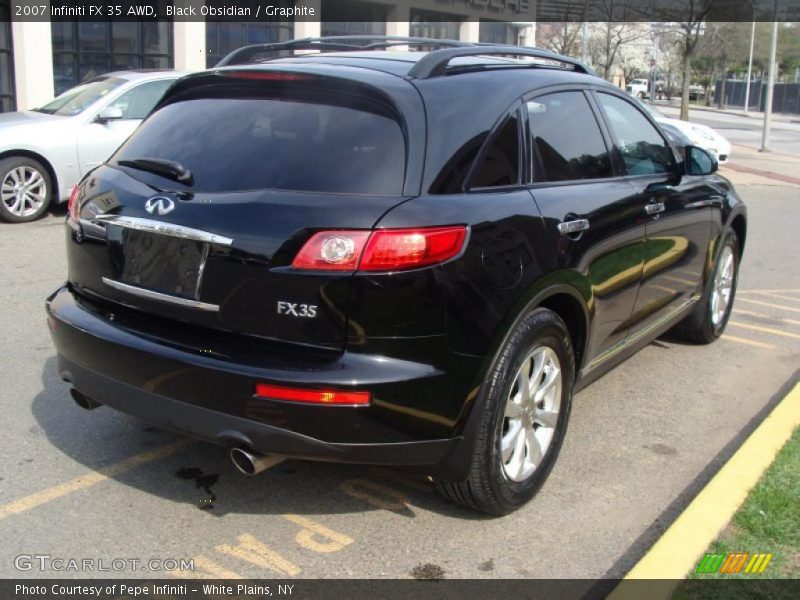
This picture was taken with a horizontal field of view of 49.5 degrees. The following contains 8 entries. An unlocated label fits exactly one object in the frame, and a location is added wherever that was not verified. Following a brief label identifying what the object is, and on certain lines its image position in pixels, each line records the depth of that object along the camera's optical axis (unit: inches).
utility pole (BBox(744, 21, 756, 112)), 2331.2
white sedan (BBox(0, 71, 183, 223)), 389.1
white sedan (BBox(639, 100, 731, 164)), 695.7
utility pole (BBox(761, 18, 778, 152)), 966.4
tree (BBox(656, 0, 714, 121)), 990.3
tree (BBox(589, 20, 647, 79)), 1714.6
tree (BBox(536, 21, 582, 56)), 1545.3
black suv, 119.0
